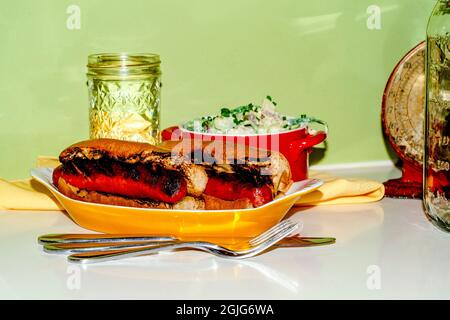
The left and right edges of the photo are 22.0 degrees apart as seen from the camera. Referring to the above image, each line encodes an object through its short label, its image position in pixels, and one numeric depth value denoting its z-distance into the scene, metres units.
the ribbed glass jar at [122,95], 1.06
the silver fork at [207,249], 0.86
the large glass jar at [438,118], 0.96
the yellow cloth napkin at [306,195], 1.01
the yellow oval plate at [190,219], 0.89
